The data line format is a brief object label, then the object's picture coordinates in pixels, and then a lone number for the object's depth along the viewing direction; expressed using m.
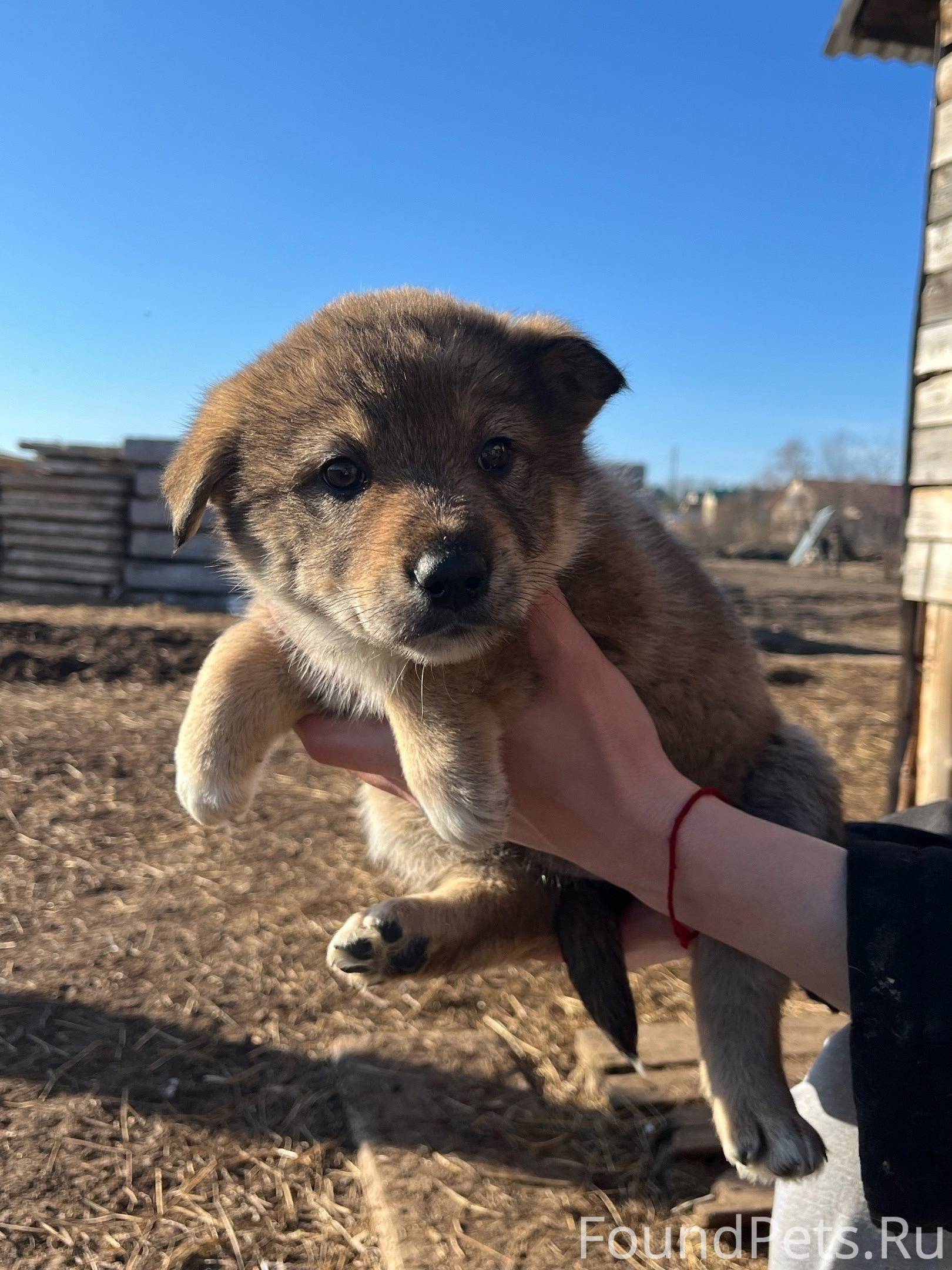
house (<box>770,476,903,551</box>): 27.11
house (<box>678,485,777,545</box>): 34.41
